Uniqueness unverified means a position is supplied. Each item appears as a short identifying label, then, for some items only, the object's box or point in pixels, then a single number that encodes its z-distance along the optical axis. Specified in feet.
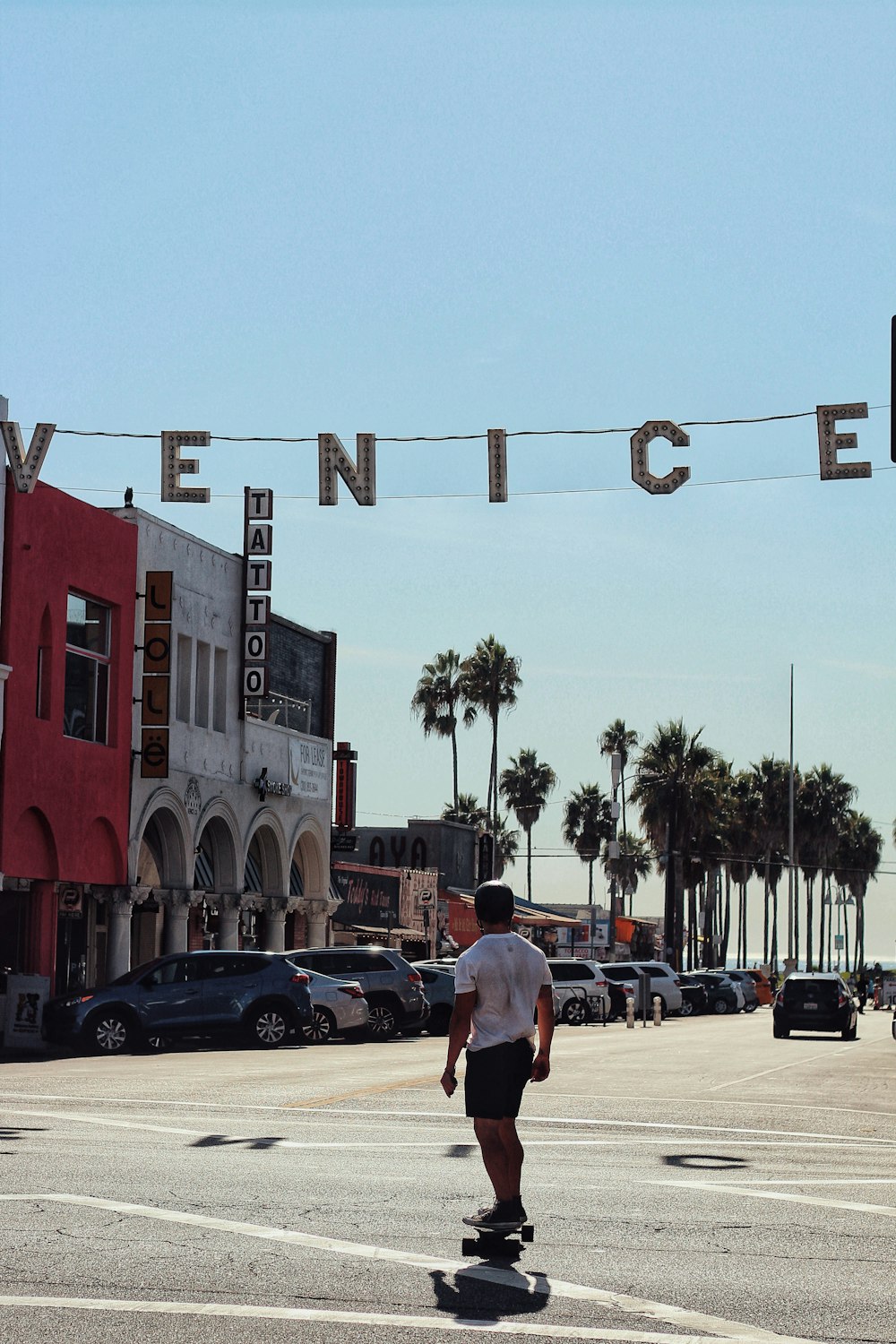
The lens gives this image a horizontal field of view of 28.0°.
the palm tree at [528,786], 344.08
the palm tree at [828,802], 335.06
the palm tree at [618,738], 345.10
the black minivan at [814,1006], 131.13
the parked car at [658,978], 169.89
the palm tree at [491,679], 289.53
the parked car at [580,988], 147.43
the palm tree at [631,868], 404.57
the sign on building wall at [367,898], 185.47
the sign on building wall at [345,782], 164.14
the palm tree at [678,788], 273.95
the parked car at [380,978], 106.93
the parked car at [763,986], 226.44
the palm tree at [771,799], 330.13
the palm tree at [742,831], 324.80
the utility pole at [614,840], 189.26
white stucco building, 124.47
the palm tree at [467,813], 332.19
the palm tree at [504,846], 339.36
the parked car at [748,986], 209.26
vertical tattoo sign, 139.54
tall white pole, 291.17
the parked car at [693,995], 192.13
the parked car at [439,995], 115.34
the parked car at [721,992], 202.69
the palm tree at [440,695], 294.05
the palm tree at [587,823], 363.35
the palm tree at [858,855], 393.29
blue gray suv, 92.27
